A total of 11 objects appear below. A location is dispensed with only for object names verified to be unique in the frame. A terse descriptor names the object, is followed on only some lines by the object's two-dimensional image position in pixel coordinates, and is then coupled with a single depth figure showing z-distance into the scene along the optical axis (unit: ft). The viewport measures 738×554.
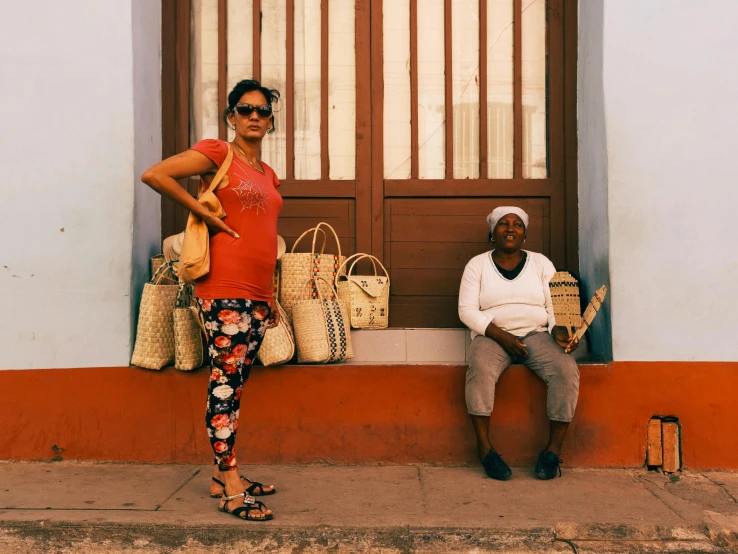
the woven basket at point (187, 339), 13.78
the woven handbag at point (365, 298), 15.16
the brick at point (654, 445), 13.89
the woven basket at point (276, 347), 13.75
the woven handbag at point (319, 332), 14.17
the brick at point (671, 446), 13.83
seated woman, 13.43
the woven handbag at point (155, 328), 14.01
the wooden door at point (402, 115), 16.19
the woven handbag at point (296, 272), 14.89
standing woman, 11.03
